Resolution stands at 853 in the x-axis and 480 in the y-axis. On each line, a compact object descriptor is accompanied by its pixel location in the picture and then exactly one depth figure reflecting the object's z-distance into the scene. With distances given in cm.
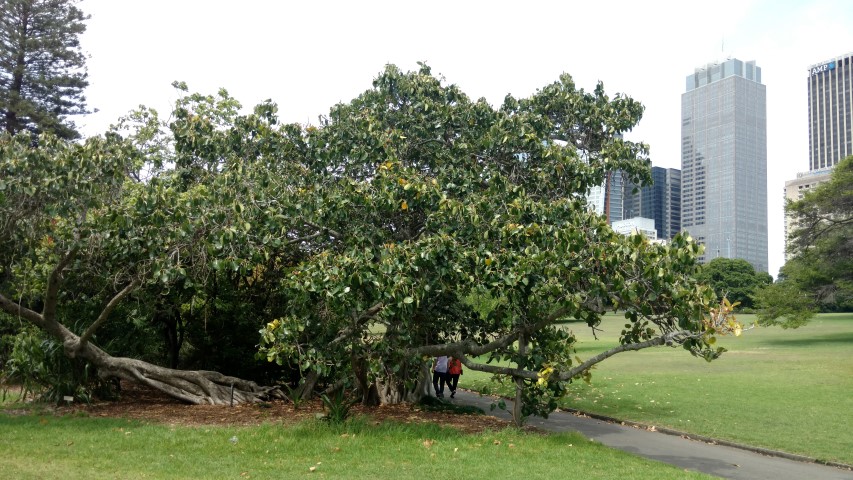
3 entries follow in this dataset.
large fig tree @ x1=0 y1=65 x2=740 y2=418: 973
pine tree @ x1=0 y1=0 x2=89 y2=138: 3067
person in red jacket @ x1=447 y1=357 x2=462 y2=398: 1619
